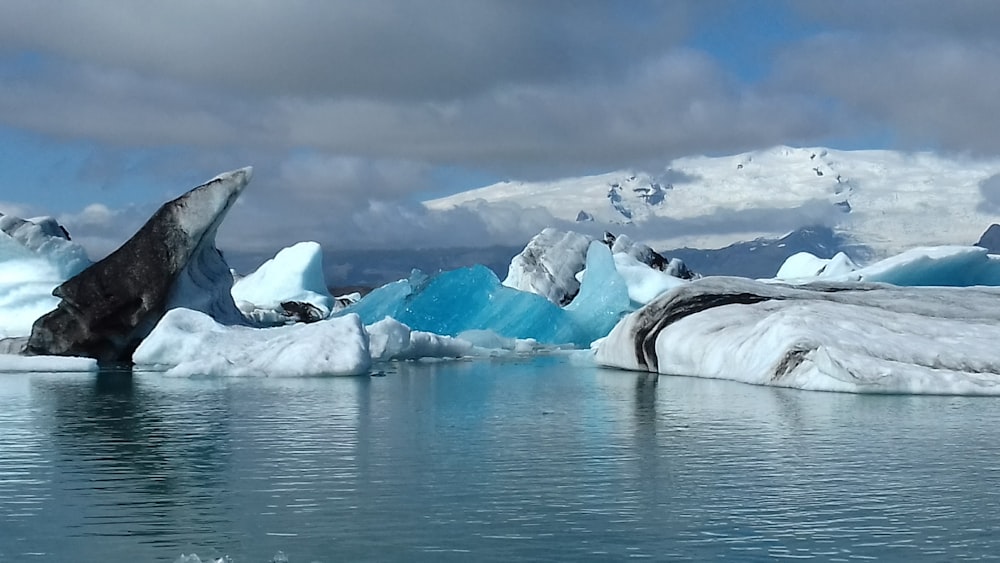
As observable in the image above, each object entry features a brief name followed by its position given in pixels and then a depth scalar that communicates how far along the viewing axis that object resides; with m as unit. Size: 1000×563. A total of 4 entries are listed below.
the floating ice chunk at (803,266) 41.53
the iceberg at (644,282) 33.97
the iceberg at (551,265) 41.22
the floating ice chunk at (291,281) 38.59
